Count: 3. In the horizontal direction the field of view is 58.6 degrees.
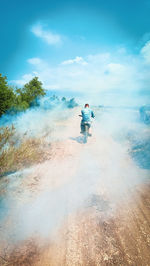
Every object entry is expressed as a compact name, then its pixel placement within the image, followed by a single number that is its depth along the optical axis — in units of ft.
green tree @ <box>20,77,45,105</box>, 70.77
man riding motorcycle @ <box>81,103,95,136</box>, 24.53
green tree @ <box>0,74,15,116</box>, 40.51
